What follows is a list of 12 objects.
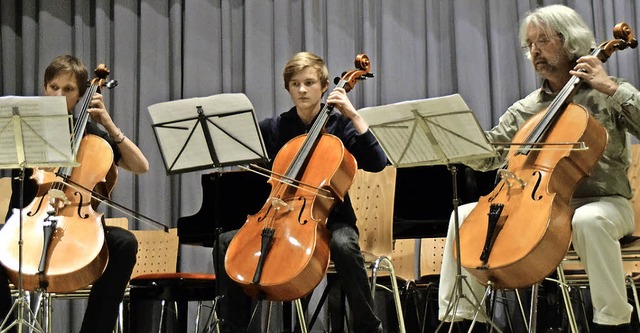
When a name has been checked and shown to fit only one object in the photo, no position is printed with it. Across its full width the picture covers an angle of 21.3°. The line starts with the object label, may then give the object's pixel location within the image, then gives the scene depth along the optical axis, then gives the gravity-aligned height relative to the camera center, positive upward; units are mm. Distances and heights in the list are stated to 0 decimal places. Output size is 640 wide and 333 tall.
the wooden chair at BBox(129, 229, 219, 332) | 7550 -138
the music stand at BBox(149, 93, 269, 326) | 6194 +427
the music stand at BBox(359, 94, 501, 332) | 5427 +355
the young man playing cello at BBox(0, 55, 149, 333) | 6452 +214
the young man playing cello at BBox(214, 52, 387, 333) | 6375 +359
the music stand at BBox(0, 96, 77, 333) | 5732 +400
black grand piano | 7292 +208
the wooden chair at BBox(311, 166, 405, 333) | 7288 +139
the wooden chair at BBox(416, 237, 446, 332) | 8798 -79
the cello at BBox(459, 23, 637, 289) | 5331 +131
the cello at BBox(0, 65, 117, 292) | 5966 +74
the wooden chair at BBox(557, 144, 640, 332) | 6144 -42
